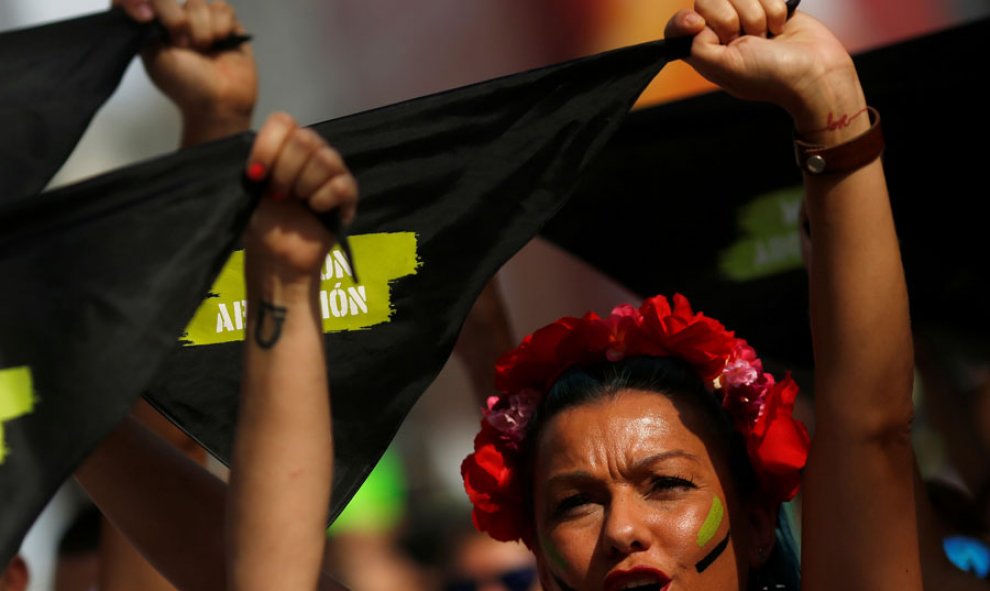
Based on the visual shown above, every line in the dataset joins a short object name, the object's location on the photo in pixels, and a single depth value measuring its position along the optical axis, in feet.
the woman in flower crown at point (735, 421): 15.21
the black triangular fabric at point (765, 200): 23.57
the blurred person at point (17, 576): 23.57
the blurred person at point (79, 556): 27.50
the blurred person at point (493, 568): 28.25
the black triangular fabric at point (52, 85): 15.48
